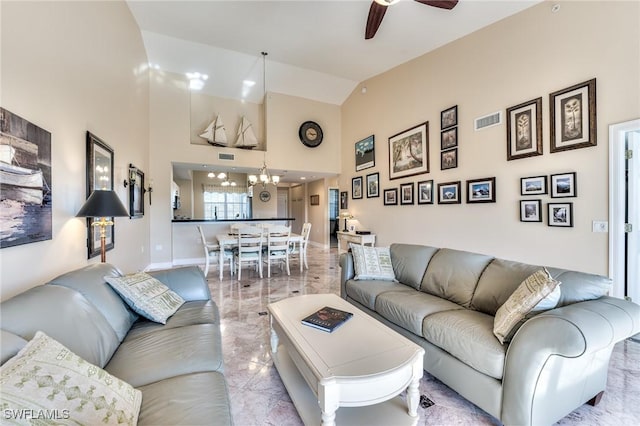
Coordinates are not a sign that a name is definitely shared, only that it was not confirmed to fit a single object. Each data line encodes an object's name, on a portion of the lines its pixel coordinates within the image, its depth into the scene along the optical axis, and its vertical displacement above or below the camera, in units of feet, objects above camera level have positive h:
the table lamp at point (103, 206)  6.93 +0.14
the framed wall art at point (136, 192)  12.96 +1.03
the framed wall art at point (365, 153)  19.99 +4.49
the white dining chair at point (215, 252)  15.89 -2.49
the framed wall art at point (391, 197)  17.97 +0.95
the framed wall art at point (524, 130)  10.50 +3.31
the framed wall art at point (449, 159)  13.83 +2.75
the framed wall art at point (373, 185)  19.70 +1.95
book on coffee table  5.61 -2.40
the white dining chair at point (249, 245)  15.31 -2.00
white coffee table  4.02 -2.56
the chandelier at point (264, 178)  18.15 +2.36
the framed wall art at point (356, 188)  21.71 +1.93
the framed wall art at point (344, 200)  23.57 +0.96
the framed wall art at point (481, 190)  12.10 +0.95
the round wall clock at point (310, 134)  22.38 +6.60
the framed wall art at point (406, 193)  16.67 +1.10
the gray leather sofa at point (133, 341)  3.37 -2.46
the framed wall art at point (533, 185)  10.39 +1.01
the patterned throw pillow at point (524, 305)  4.90 -1.79
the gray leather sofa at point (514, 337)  4.19 -2.46
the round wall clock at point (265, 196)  31.76 +1.80
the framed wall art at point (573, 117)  9.06 +3.35
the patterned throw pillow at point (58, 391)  2.47 -1.85
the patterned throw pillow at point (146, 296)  5.82 -1.95
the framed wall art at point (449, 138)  13.80 +3.86
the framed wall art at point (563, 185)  9.57 +0.92
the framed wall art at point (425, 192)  15.26 +1.10
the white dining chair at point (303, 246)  17.78 -2.46
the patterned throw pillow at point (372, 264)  9.41 -1.93
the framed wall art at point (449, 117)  13.73 +4.94
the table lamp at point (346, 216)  22.68 -0.51
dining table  15.06 -1.79
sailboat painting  4.67 +0.59
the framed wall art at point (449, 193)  13.73 +0.95
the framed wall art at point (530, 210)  10.53 -0.01
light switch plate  8.83 -0.53
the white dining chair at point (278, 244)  16.25 -2.09
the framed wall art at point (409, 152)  15.56 +3.68
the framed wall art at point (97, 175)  8.30 +1.26
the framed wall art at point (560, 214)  9.67 -0.15
